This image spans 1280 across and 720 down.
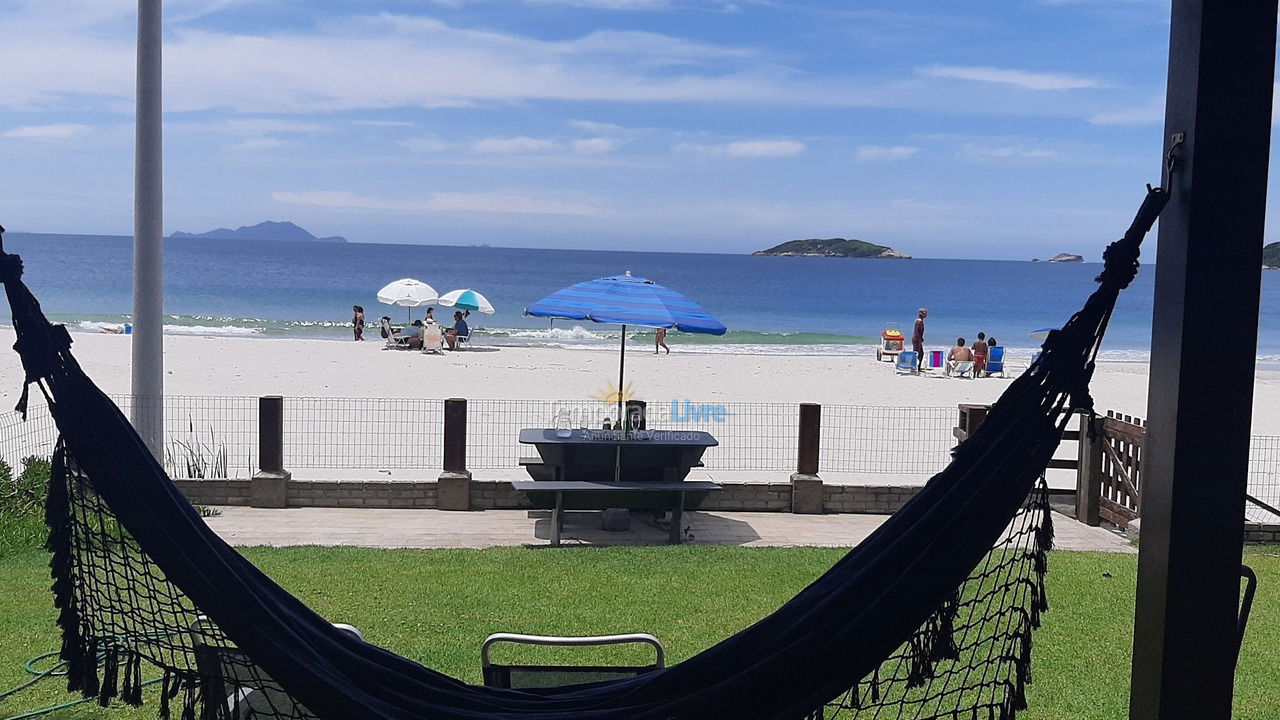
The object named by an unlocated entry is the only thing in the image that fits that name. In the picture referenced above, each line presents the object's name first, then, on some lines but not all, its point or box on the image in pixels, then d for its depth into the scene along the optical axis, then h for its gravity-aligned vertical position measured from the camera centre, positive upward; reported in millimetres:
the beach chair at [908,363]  24031 -1215
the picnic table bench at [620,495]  7648 -1331
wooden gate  8266 -1183
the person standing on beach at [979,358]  22766 -995
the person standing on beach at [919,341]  24391 -774
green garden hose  4031 -1516
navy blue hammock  2268 -654
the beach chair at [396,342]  26719 -1277
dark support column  2133 -37
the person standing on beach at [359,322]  31125 -999
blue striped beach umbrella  8539 -89
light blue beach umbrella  29172 -294
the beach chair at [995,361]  23297 -1069
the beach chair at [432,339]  25359 -1117
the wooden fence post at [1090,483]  8523 -1272
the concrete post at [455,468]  8594 -1337
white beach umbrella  30094 -181
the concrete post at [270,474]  8531 -1415
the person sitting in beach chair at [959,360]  23109 -1065
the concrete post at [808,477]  8781 -1334
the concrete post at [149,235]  7961 +298
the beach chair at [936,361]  24328 -1152
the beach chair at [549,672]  3193 -1057
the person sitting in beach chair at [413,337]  26359 -1125
